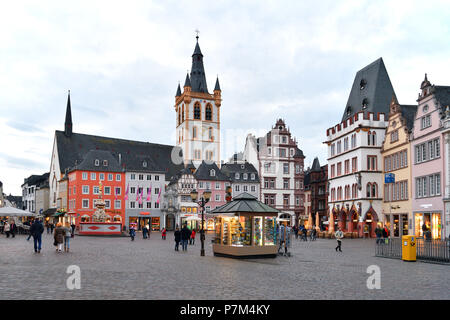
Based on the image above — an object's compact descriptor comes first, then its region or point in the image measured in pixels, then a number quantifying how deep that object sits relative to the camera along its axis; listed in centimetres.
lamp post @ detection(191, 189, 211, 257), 2614
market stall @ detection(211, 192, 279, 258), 2428
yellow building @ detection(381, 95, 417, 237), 5003
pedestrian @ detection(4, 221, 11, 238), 4724
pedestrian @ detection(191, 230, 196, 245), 3920
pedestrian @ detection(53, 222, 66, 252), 2611
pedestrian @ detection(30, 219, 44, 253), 2548
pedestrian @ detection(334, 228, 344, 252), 3056
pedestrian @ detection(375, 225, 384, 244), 3461
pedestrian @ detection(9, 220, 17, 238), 4793
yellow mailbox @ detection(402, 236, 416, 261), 2247
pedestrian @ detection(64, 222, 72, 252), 2685
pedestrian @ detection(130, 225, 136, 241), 4350
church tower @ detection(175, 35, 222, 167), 11006
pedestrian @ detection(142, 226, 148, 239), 5005
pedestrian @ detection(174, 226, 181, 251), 3009
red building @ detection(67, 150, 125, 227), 8312
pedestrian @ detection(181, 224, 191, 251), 3055
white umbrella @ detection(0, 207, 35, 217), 4806
